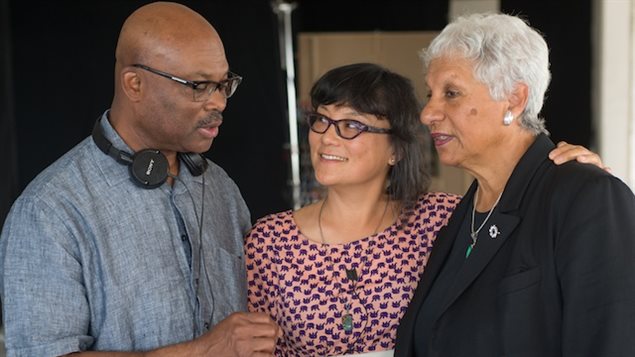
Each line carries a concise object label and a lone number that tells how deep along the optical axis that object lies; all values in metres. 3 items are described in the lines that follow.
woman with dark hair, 2.58
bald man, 2.00
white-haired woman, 1.95
